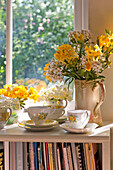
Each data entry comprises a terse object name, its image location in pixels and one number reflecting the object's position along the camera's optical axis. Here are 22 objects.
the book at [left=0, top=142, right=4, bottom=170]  1.63
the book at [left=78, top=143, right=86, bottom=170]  1.48
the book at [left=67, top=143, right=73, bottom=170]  1.49
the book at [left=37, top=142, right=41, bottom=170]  1.51
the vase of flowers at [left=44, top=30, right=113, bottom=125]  1.43
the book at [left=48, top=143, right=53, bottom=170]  1.50
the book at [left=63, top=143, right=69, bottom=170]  1.49
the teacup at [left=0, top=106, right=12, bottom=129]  1.41
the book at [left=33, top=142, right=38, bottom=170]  1.51
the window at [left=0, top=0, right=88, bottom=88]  1.77
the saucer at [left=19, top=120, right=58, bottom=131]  1.40
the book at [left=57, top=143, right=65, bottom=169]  1.50
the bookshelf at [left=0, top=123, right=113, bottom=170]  1.32
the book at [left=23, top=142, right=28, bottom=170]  1.53
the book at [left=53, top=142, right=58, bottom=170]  1.50
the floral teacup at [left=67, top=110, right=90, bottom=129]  1.35
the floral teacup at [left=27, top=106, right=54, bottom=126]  1.41
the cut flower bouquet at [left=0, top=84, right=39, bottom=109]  1.55
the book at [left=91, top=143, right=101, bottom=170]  1.47
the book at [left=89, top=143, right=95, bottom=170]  1.47
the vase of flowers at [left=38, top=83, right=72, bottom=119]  1.53
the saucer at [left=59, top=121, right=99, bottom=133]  1.35
